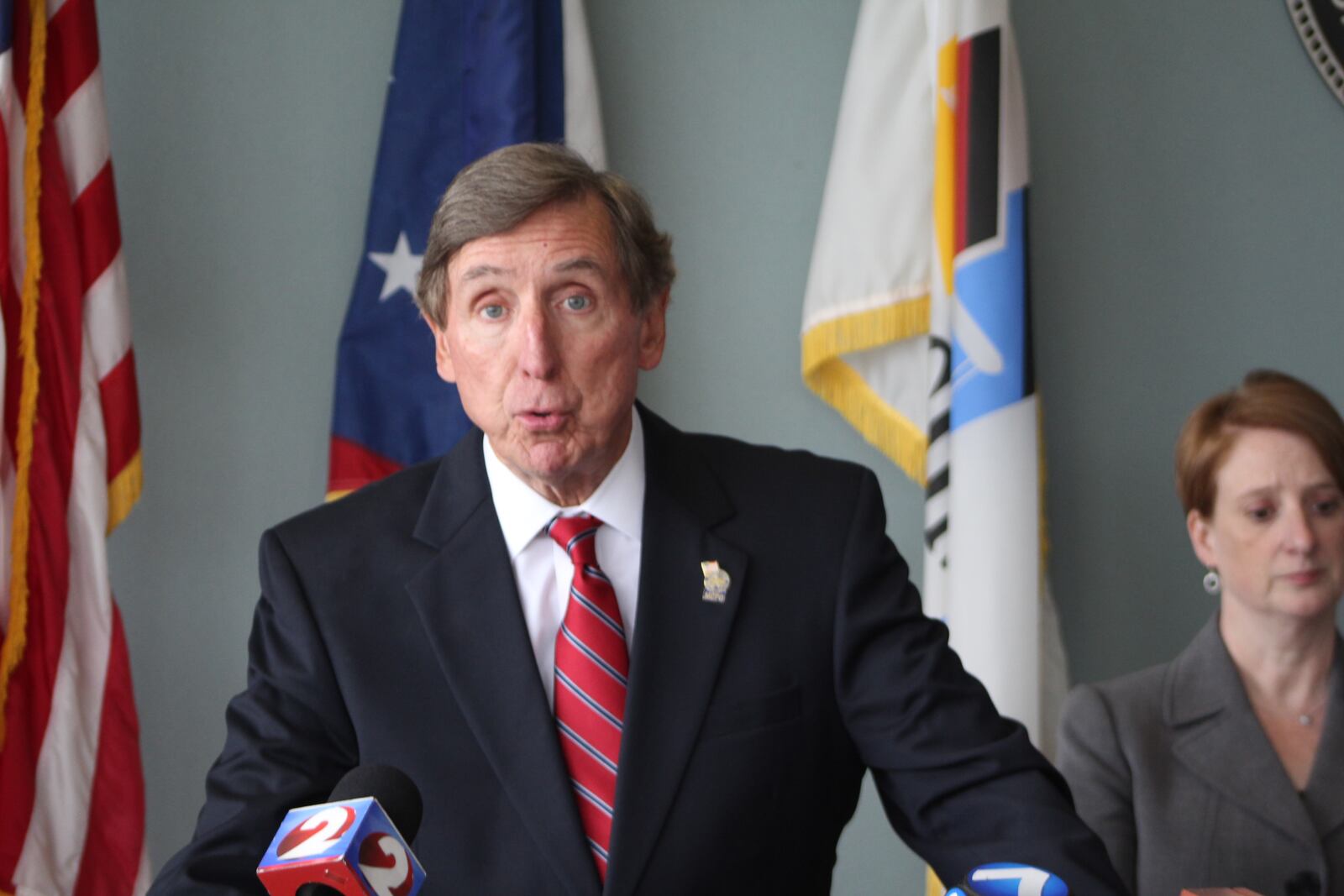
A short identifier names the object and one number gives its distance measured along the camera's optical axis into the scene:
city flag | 3.04
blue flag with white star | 3.16
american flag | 2.80
